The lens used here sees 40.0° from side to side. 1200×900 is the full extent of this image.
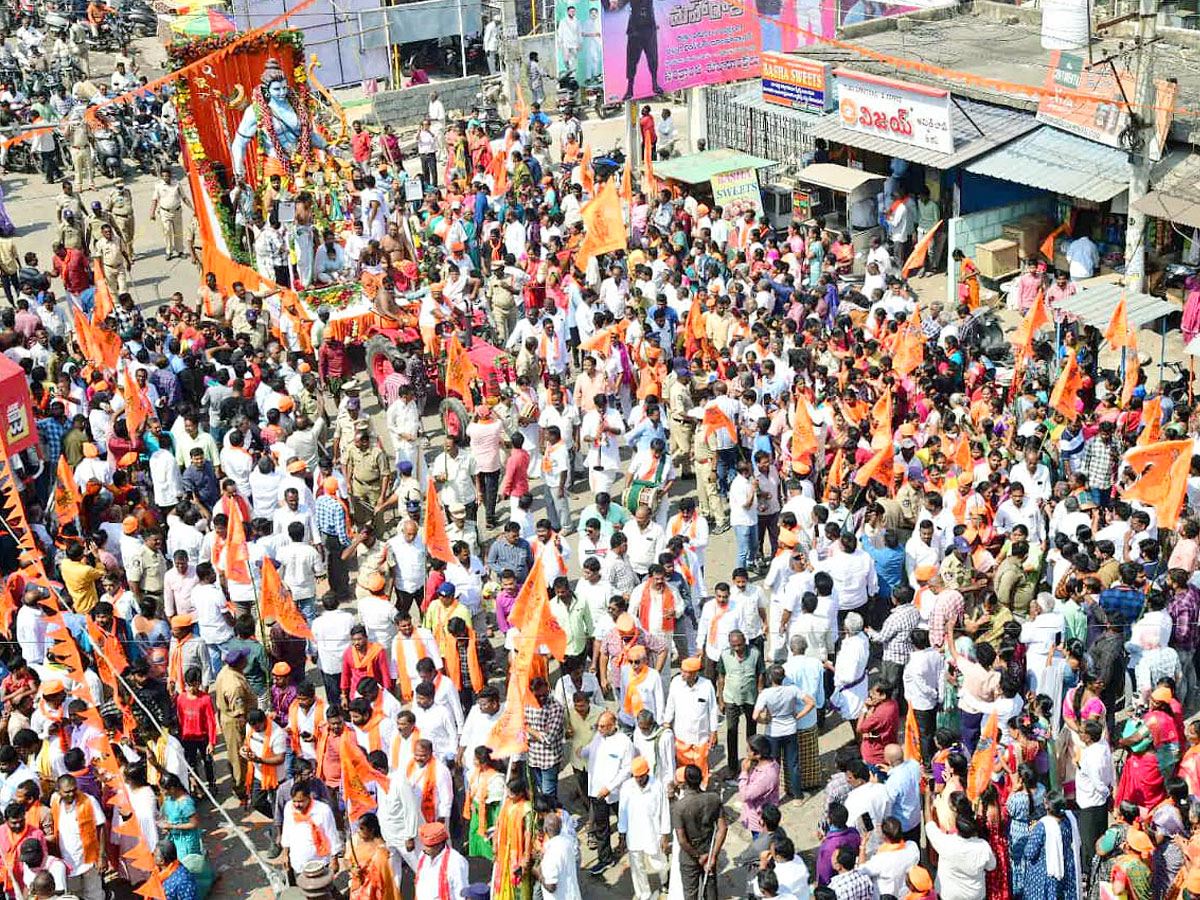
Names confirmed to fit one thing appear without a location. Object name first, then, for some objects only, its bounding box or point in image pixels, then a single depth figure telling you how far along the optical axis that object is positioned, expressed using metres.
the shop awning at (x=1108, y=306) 16.22
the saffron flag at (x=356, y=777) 10.01
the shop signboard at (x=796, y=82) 23.11
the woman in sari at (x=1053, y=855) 9.11
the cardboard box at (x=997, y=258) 20.56
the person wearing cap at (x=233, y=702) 10.91
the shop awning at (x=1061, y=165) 19.47
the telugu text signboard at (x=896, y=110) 20.80
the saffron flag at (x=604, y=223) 18.08
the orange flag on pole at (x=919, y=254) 18.02
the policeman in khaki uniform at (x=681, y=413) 15.03
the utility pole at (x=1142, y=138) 18.09
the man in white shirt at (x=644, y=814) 9.75
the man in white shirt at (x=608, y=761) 9.86
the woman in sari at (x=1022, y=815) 9.26
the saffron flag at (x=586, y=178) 21.64
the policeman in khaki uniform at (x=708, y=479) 14.29
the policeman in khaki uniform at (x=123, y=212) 21.91
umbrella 22.83
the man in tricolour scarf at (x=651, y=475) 13.62
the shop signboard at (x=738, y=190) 22.53
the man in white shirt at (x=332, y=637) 11.51
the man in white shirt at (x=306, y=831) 9.73
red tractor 15.32
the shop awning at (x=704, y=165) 22.92
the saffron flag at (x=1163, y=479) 12.29
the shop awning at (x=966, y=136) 20.75
